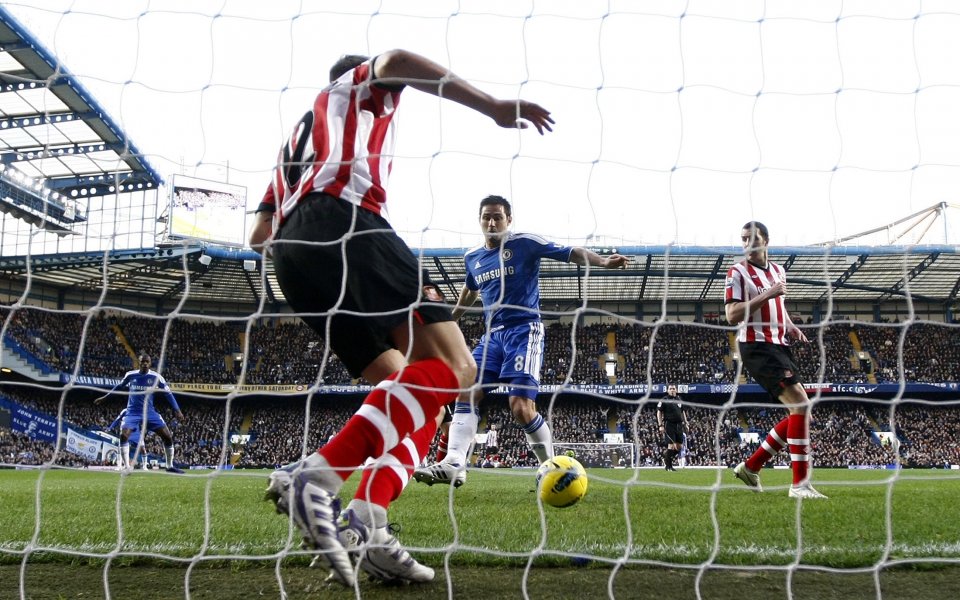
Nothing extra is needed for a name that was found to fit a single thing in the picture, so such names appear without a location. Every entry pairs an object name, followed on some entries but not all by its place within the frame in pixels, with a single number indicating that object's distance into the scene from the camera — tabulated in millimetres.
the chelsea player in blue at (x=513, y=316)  5223
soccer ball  3924
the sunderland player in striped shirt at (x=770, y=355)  5430
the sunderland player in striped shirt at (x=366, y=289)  2404
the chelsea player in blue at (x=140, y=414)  10117
